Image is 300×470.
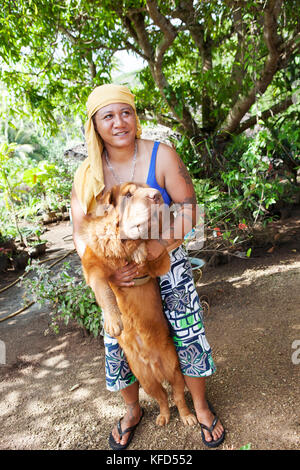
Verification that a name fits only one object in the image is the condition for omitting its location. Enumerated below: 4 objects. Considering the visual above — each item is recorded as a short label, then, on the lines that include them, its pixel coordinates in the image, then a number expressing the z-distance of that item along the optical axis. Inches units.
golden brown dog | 61.9
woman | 68.9
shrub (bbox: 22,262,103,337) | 142.1
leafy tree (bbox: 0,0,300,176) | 163.8
